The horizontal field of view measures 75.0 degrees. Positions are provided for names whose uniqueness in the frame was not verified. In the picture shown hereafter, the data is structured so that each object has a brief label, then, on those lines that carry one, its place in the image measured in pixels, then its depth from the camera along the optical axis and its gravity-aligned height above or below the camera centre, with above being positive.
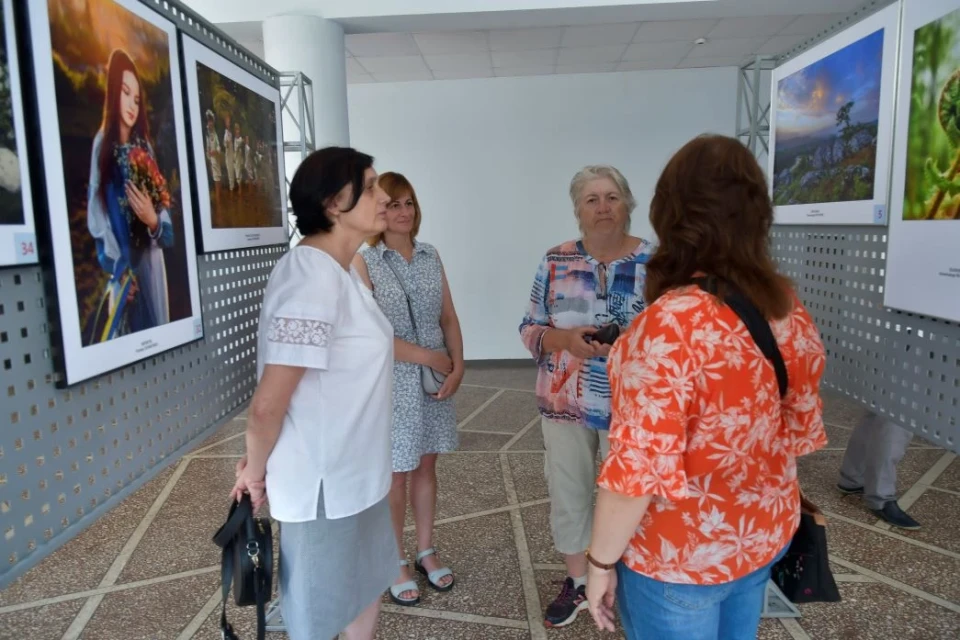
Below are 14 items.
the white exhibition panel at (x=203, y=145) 1.68 +0.26
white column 4.81 +1.41
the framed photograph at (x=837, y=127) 1.74 +0.33
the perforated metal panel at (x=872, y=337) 1.56 -0.30
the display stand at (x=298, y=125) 3.52 +0.79
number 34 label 1.07 -0.01
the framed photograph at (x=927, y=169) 1.46 +0.14
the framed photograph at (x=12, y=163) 1.04 +0.13
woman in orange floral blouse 1.07 -0.34
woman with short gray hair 2.18 -0.32
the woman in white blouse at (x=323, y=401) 1.38 -0.38
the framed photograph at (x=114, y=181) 1.16 +0.13
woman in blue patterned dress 2.39 -0.45
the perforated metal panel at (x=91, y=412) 1.09 -0.38
